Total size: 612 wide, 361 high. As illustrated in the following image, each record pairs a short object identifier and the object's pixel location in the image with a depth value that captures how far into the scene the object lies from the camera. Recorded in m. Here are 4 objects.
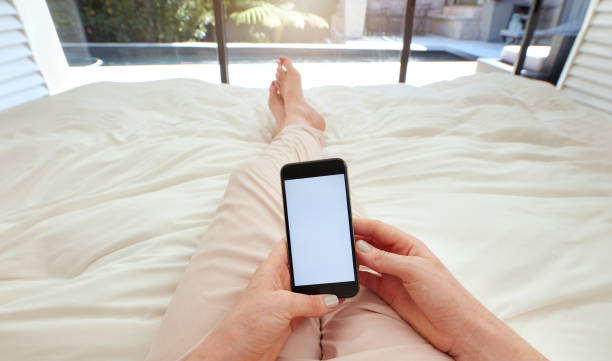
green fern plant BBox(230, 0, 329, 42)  2.84
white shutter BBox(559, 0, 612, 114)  1.80
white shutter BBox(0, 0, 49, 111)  1.61
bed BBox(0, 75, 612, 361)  0.42
